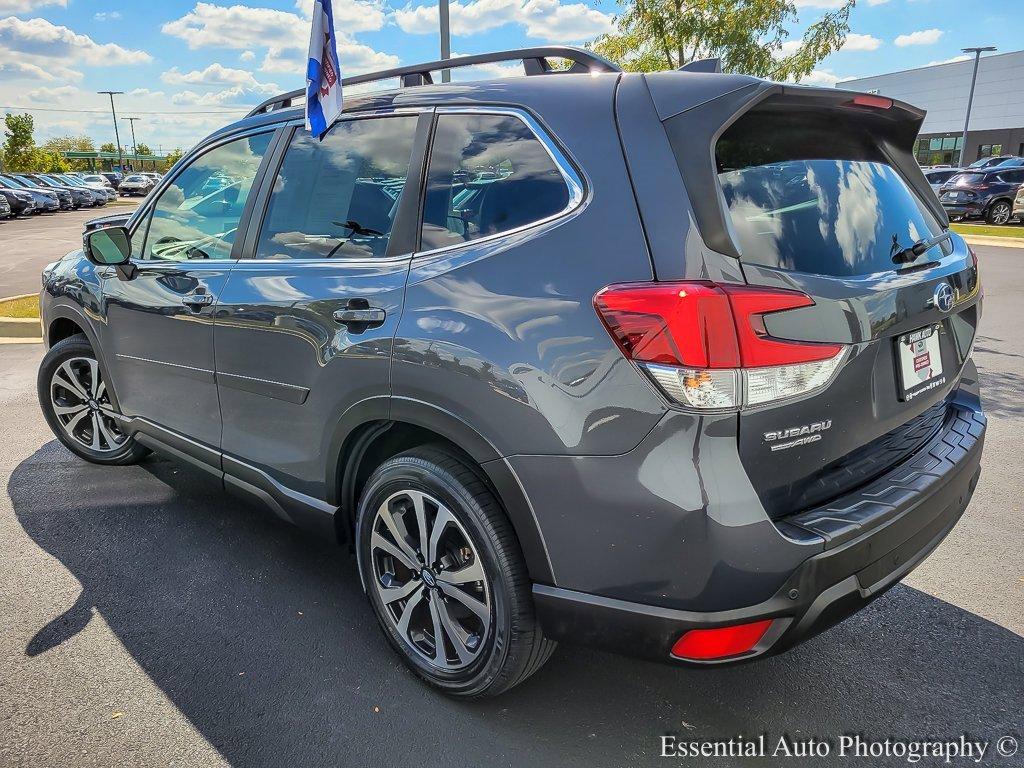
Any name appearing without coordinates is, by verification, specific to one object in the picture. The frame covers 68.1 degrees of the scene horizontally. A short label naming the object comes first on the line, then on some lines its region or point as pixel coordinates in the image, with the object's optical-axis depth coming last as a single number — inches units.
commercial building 2097.7
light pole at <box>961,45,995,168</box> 1768.8
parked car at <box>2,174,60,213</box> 1222.3
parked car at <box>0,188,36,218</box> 1132.5
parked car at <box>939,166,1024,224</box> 900.0
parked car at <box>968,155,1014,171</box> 995.0
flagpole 307.4
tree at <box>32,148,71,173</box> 2482.8
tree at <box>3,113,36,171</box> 2320.4
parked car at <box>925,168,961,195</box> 1101.5
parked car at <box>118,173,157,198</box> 1955.0
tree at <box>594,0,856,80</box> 517.3
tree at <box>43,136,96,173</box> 4217.5
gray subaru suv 73.0
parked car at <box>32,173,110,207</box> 1419.3
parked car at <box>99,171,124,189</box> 2241.3
